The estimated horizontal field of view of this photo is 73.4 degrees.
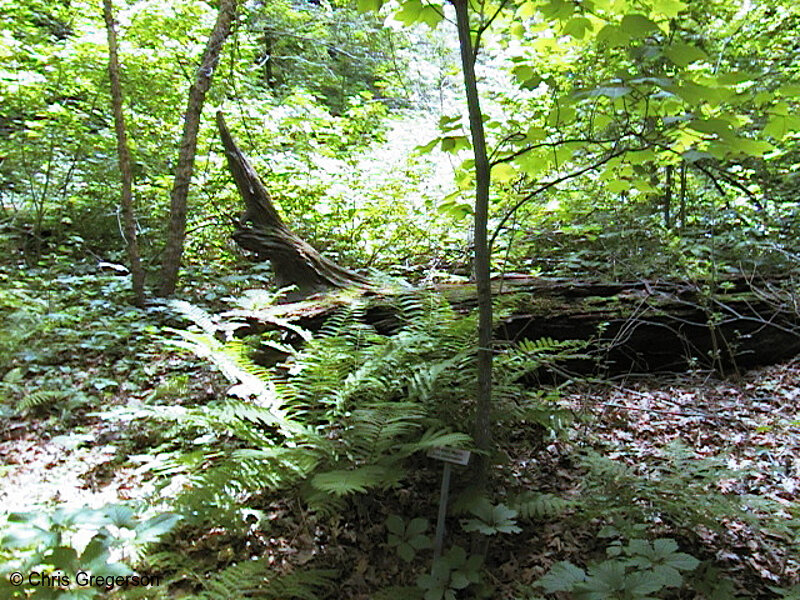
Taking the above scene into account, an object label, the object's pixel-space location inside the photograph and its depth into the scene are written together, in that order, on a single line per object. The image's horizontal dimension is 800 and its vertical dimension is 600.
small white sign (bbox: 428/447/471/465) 2.25
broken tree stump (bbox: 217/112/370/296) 4.57
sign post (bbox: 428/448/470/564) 2.28
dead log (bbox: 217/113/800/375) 3.89
